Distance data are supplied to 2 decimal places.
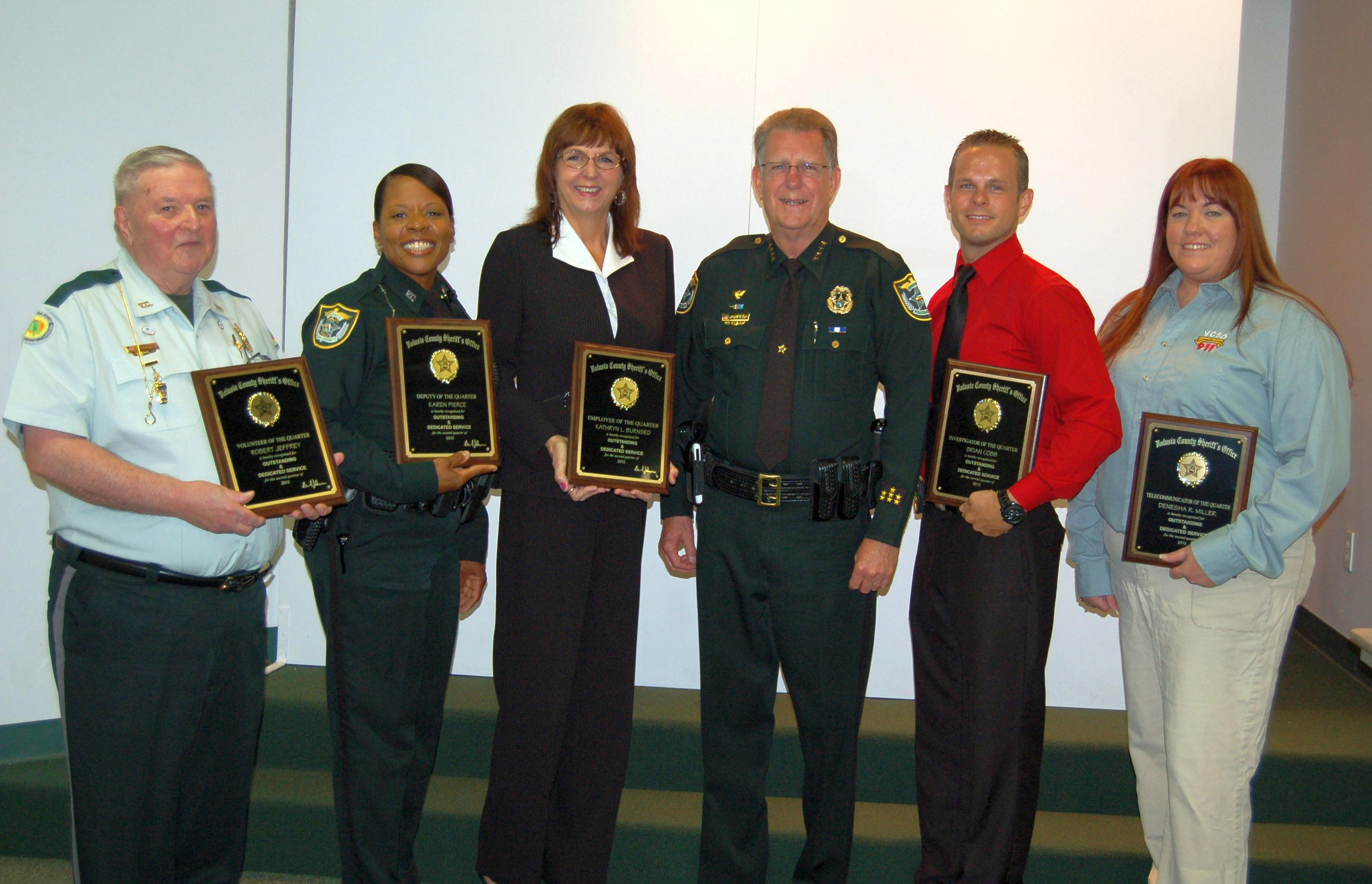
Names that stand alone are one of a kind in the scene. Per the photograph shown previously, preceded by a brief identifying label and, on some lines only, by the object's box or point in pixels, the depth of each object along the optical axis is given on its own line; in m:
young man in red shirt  2.38
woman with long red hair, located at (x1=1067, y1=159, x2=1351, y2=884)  2.19
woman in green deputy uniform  2.26
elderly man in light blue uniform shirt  1.98
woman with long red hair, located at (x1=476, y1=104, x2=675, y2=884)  2.40
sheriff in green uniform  2.41
